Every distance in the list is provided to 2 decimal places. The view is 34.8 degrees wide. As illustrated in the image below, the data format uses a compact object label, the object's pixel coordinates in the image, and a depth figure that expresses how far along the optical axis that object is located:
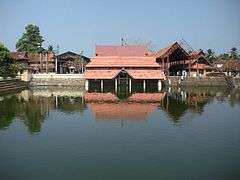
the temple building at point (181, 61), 54.67
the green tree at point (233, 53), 84.84
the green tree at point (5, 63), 48.44
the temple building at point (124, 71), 49.69
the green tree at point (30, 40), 80.62
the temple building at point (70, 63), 69.17
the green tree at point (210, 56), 78.29
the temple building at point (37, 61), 63.50
